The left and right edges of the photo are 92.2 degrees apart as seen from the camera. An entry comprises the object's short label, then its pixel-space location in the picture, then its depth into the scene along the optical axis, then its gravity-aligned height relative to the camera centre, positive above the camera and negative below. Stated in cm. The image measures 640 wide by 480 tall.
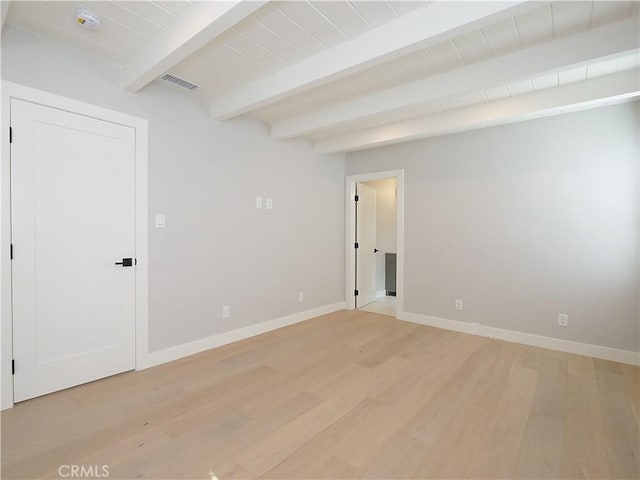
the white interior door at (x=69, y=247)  221 -14
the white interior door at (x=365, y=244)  514 -20
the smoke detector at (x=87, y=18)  193 +136
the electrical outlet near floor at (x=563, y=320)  328 -91
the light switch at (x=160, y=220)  288 +10
